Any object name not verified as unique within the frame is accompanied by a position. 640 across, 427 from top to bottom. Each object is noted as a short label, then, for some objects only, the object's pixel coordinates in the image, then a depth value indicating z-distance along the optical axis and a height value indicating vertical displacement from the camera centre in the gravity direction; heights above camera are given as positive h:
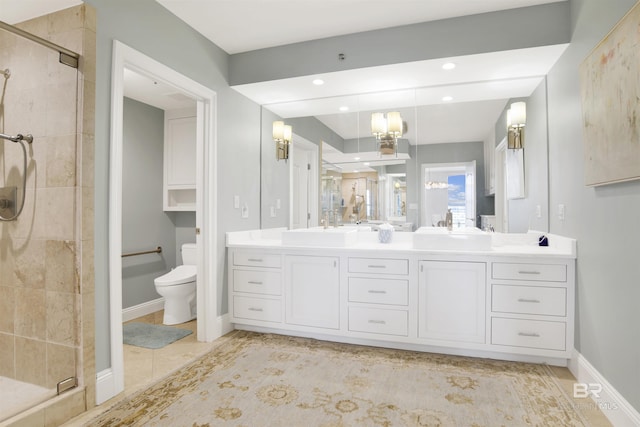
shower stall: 1.93 +0.01
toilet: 3.40 -0.79
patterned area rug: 1.84 -1.05
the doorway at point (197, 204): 2.08 +0.13
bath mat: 2.95 -1.06
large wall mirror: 2.90 +0.56
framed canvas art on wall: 1.54 +0.54
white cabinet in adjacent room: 4.03 +0.69
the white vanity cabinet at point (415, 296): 2.43 -0.61
